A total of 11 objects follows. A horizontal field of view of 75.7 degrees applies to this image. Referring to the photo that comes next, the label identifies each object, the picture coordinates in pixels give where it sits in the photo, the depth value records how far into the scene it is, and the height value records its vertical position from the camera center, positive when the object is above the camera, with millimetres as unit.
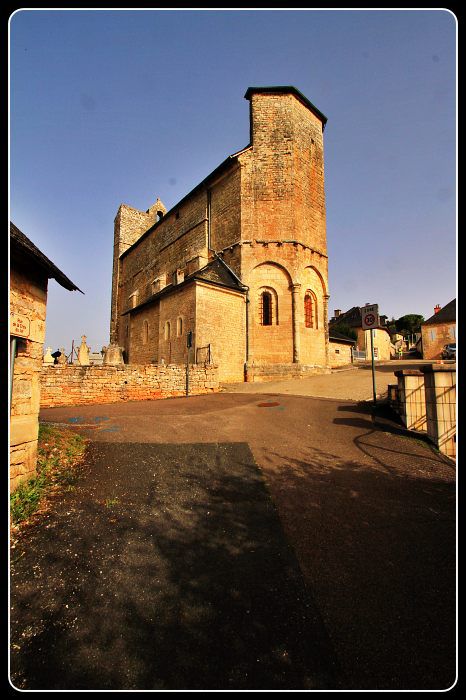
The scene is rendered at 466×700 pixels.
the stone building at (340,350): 29031 +732
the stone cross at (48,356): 16761 +193
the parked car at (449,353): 25709 +346
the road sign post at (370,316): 8953 +1245
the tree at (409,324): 65688 +7363
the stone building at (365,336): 40625 +3004
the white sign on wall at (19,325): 4063 +470
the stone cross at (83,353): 18797 +356
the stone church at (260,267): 18031 +6101
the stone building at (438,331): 32731 +2880
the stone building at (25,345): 4078 +198
